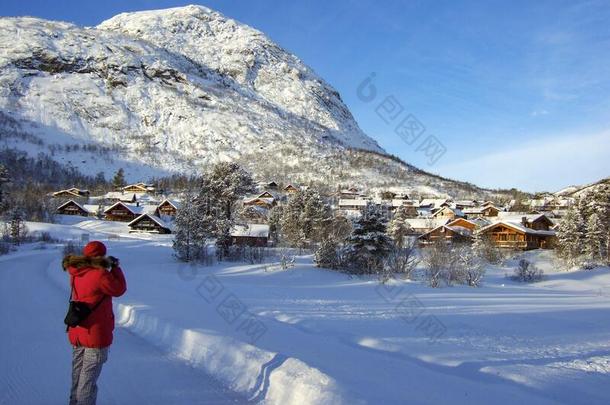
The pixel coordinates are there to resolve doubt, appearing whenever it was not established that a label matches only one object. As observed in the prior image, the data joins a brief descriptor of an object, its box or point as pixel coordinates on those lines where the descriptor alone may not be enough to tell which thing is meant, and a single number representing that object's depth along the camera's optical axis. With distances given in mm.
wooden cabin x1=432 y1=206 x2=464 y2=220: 79594
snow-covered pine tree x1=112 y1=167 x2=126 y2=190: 126938
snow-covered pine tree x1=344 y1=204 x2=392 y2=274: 28250
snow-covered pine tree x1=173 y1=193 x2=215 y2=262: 32250
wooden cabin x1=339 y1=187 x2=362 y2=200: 115438
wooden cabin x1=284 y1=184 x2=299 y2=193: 112438
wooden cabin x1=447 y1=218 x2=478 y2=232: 62662
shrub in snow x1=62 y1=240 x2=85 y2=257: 34522
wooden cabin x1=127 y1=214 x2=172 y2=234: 66375
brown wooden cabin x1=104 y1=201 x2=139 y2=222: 77438
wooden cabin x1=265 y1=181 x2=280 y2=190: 119962
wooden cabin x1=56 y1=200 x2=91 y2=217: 81688
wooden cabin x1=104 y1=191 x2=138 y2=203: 101500
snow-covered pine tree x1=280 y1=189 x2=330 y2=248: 43031
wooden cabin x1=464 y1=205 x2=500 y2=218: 86562
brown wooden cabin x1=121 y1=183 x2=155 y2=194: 120594
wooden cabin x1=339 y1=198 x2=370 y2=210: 95650
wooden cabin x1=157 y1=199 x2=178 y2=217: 81112
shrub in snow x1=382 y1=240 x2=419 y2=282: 25030
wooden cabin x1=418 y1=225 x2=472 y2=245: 55397
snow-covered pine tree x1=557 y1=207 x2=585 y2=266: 42281
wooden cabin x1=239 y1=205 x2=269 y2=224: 59450
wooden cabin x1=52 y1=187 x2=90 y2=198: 103425
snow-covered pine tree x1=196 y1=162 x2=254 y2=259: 34031
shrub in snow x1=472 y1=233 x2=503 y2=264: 42812
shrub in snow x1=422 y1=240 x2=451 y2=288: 22522
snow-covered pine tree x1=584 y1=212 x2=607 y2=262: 42406
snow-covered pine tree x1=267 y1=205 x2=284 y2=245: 50812
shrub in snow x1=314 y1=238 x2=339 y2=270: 28906
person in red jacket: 4414
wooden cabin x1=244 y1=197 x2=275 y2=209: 86688
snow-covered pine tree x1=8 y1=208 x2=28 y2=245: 46438
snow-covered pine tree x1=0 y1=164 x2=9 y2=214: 49594
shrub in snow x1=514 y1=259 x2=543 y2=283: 33031
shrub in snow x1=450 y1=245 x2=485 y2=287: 24266
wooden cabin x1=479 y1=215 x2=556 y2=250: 55344
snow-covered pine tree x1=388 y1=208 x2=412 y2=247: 45781
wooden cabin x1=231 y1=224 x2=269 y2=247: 45800
